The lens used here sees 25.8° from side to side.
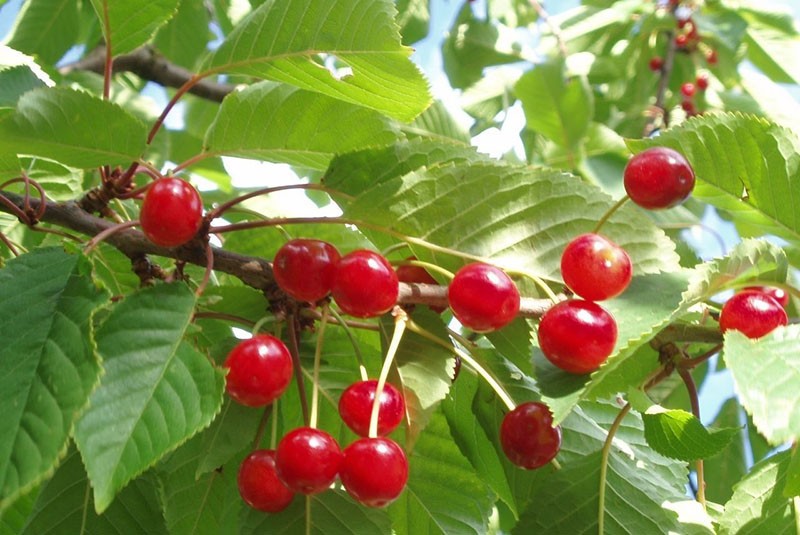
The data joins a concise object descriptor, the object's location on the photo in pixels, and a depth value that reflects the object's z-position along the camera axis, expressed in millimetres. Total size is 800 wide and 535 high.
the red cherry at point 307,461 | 491
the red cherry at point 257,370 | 501
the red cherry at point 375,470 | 485
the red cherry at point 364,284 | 506
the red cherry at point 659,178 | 511
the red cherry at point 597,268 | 495
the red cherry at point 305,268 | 517
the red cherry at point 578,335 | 483
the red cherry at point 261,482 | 518
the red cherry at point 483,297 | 502
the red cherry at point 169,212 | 513
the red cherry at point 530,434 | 511
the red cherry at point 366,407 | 505
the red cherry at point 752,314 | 505
